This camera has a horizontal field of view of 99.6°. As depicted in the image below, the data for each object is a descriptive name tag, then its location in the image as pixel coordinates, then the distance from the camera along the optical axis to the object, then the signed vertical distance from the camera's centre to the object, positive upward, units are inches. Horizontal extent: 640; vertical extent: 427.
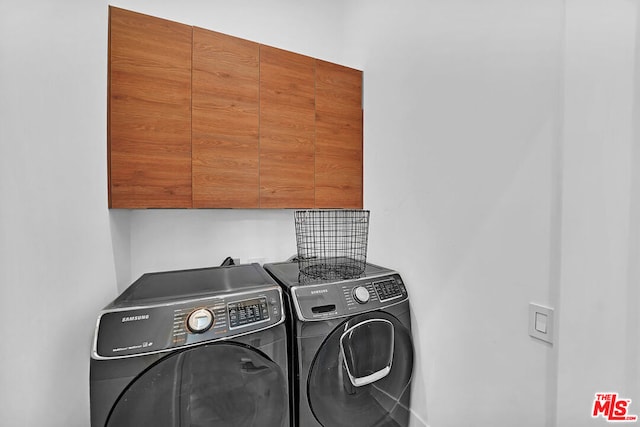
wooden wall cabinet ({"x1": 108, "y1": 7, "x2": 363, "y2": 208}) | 50.9 +19.0
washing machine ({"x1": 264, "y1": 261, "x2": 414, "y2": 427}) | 46.0 -25.9
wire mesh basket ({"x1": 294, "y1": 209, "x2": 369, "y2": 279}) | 65.4 -9.2
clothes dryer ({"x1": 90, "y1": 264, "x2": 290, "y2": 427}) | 34.7 -21.0
